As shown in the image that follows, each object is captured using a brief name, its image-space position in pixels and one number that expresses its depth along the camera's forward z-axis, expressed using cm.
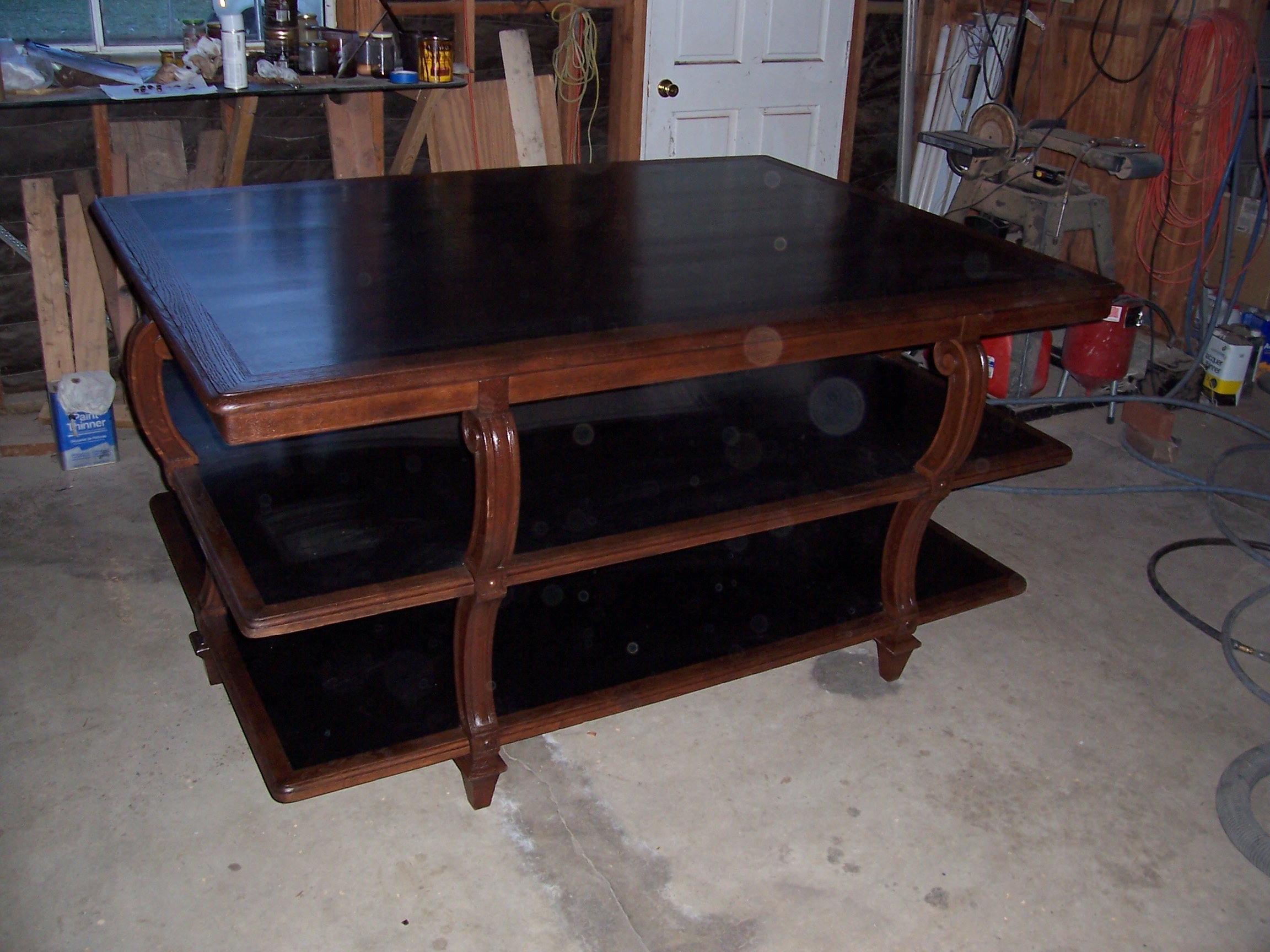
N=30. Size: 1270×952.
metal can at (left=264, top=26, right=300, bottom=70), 313
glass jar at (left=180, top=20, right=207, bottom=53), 310
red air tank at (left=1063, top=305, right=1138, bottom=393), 341
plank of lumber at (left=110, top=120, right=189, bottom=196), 322
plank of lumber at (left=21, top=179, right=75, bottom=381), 308
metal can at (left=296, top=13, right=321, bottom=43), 323
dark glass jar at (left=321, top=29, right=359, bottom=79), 324
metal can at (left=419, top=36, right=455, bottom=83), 330
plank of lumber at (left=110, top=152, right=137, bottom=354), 318
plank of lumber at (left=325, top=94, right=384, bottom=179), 346
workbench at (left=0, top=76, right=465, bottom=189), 286
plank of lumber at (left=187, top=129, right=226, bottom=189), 331
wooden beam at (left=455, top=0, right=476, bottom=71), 342
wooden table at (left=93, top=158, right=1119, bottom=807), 160
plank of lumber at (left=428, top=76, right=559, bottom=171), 362
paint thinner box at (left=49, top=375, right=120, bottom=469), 297
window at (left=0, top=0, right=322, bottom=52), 318
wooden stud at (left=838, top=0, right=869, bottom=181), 438
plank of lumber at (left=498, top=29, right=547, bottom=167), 369
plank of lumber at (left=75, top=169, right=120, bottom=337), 317
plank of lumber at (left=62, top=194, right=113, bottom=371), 315
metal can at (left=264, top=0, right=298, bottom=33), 314
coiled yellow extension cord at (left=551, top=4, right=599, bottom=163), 379
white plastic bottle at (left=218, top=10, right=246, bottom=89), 294
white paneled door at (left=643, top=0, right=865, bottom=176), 405
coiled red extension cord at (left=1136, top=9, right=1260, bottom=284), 393
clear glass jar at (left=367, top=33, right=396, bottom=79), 328
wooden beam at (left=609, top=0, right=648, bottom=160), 391
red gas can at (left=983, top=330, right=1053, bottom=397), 357
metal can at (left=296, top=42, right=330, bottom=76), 316
